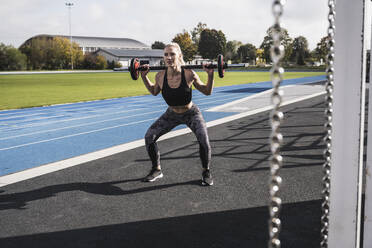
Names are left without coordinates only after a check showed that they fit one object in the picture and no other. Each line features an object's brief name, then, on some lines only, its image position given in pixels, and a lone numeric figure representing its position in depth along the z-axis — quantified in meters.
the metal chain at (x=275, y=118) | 1.01
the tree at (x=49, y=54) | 82.81
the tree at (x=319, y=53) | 77.56
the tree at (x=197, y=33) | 112.01
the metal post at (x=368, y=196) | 2.42
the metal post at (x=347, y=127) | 1.80
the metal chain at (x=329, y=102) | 1.62
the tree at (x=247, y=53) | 114.38
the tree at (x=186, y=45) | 108.94
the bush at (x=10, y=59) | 72.88
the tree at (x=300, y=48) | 95.31
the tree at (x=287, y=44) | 89.06
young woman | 5.03
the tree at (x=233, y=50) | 115.19
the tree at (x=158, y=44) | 152.75
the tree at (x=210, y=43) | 110.94
